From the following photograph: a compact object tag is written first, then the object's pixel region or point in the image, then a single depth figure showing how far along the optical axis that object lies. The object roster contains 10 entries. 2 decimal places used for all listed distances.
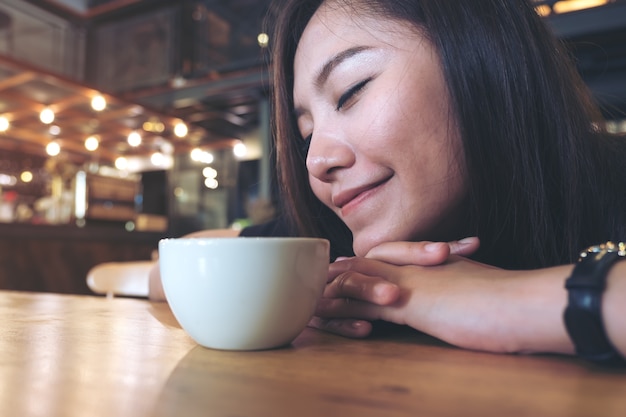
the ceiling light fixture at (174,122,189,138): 5.71
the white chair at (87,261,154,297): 1.46
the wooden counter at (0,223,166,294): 3.03
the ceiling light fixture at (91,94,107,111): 4.83
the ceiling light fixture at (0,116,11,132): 4.62
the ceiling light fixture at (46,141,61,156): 5.85
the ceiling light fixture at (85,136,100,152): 5.82
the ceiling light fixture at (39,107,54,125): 4.99
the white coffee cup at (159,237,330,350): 0.44
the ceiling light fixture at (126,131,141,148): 5.83
